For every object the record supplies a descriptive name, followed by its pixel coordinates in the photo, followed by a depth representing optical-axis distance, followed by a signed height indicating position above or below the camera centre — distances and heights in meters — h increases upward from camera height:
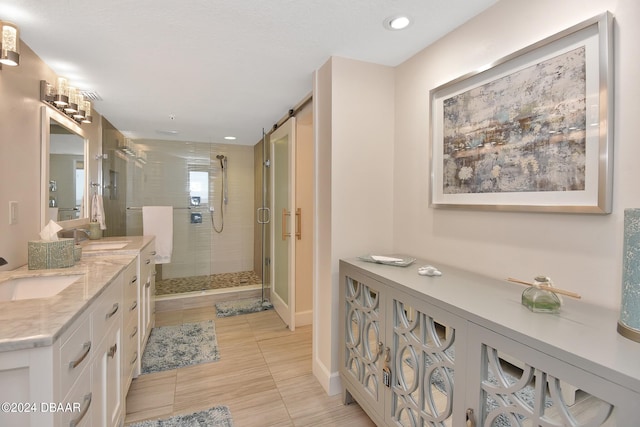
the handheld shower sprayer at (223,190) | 4.80 +0.30
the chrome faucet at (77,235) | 2.43 -0.21
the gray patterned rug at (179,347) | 2.47 -1.24
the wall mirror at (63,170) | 2.10 +0.30
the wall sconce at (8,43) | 1.52 +0.84
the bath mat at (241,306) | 3.59 -1.21
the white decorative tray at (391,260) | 1.75 -0.30
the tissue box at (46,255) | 1.66 -0.25
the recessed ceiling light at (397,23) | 1.62 +1.02
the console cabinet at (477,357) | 0.76 -0.49
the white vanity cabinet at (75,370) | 0.85 -0.53
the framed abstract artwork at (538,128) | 1.11 +0.36
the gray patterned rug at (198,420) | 1.79 -1.27
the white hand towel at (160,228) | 3.80 -0.24
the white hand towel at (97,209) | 2.95 +0.00
